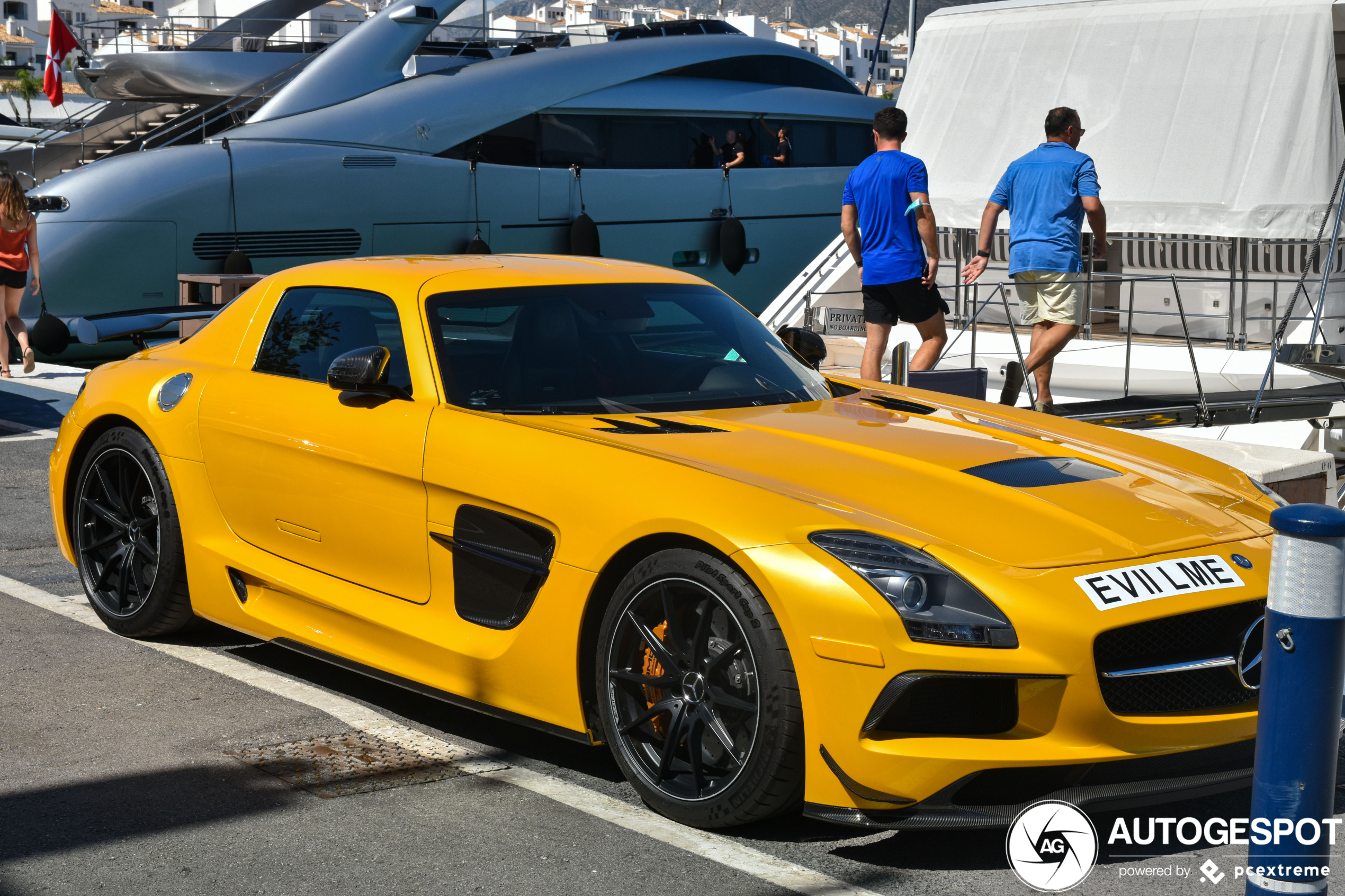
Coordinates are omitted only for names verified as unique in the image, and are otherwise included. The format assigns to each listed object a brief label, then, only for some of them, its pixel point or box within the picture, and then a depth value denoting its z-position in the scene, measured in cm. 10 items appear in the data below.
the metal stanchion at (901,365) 705
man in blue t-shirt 827
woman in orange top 1259
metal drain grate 390
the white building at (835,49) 17925
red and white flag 2086
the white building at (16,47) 10788
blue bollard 254
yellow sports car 327
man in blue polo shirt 828
